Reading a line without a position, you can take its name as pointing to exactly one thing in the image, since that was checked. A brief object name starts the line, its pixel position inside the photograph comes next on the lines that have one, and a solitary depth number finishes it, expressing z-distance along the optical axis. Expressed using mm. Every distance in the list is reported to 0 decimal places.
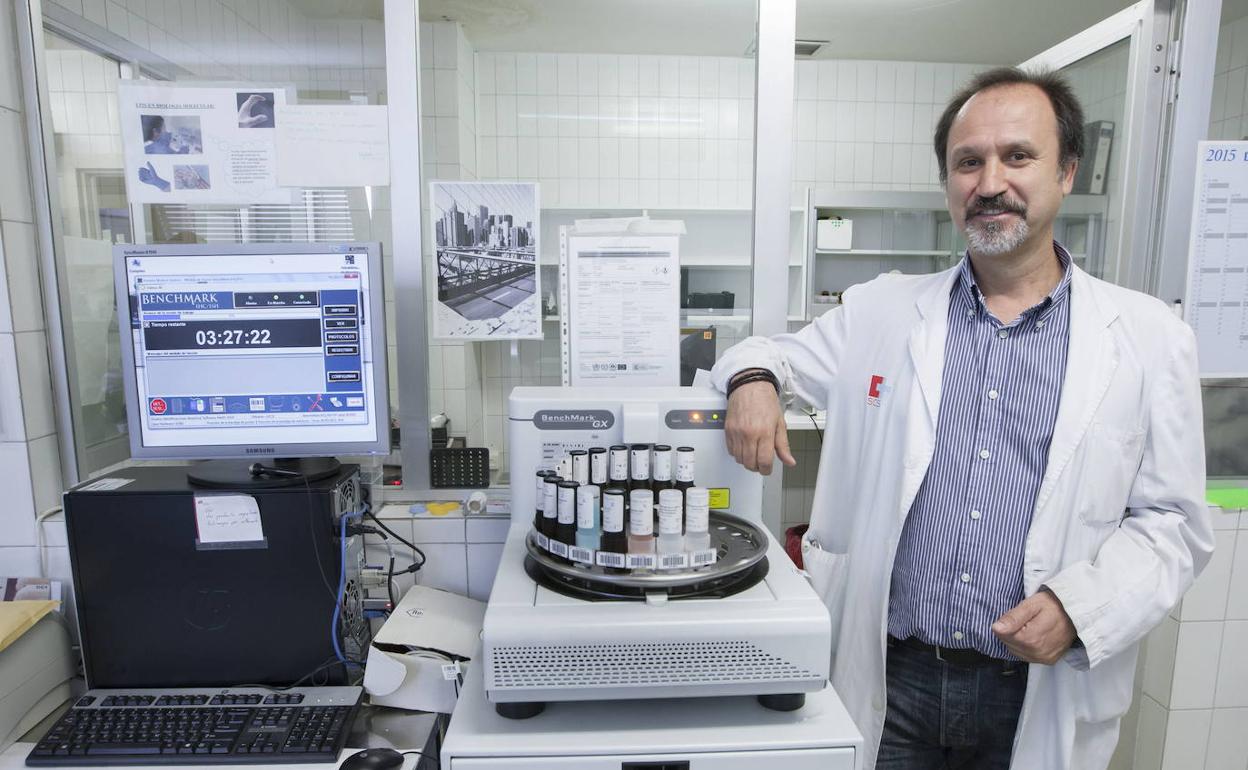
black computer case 1137
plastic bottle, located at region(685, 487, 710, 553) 921
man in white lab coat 1051
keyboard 958
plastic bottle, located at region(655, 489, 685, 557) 909
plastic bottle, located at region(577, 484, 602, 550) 926
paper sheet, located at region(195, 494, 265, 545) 1128
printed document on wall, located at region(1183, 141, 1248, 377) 1501
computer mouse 937
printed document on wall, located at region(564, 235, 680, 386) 1427
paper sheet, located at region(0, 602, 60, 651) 1107
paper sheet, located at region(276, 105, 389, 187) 1390
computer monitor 1162
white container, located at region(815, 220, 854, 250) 4273
